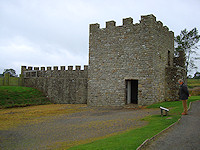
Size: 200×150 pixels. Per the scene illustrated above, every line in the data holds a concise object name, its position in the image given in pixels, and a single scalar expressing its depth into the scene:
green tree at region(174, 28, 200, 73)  30.11
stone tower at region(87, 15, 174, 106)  15.55
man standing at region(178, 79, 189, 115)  9.62
